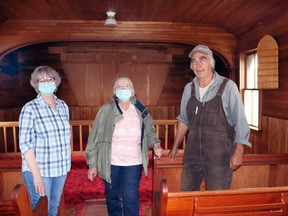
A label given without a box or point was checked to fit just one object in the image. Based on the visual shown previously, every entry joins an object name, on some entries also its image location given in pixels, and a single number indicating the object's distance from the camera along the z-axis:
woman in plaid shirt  1.56
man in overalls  1.76
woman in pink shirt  1.98
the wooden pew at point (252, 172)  2.33
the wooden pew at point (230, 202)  1.14
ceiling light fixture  4.10
